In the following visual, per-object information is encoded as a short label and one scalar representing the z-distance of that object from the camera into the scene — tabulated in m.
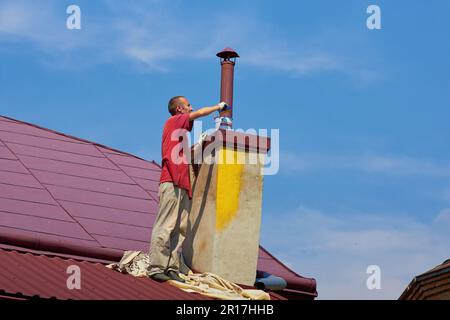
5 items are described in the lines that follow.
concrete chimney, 14.46
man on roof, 13.90
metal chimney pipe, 14.93
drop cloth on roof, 13.89
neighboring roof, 20.23
